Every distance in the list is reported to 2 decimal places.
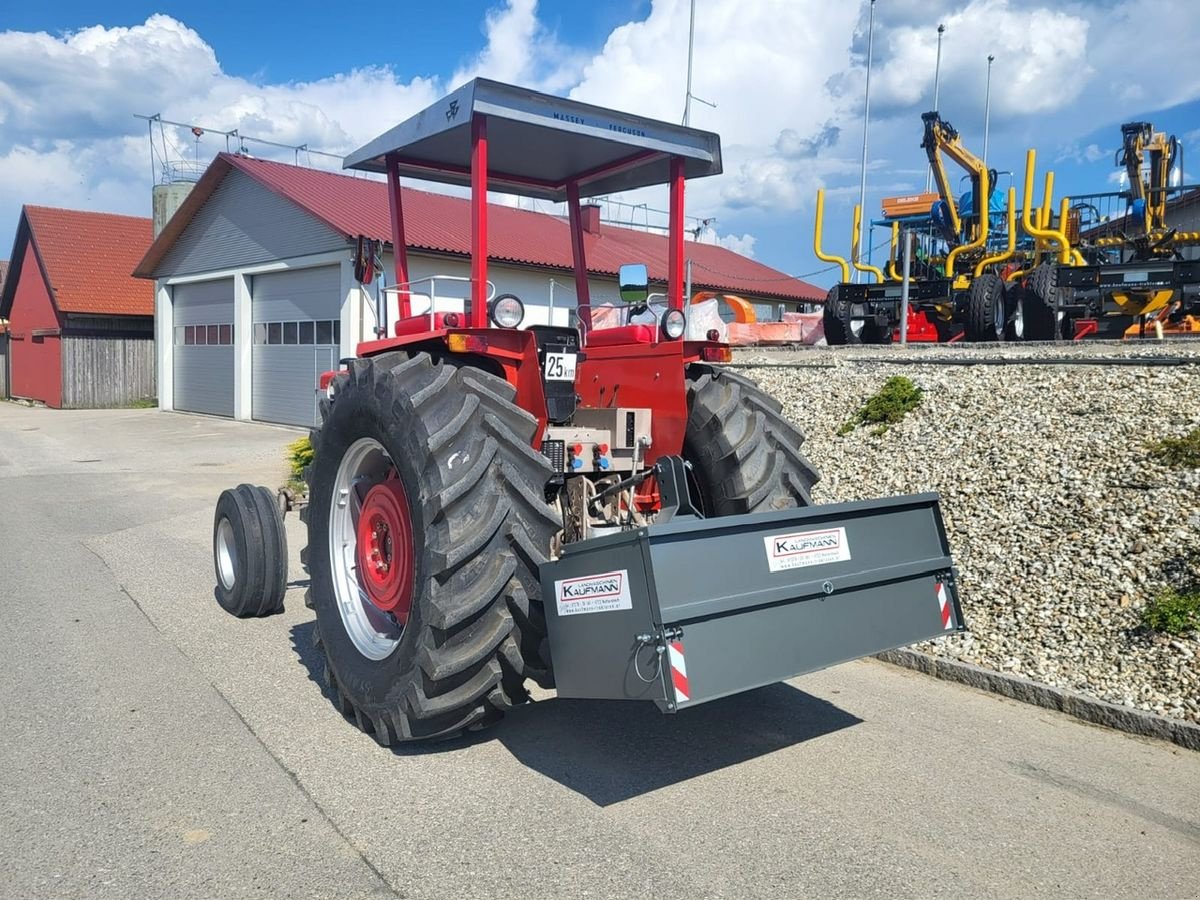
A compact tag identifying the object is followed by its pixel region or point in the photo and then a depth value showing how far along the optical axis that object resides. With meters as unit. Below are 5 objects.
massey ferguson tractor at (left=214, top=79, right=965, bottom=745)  3.55
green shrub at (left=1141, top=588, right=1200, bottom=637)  5.04
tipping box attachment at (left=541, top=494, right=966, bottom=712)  3.40
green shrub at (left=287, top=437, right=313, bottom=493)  12.00
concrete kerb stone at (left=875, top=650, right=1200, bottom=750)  4.47
